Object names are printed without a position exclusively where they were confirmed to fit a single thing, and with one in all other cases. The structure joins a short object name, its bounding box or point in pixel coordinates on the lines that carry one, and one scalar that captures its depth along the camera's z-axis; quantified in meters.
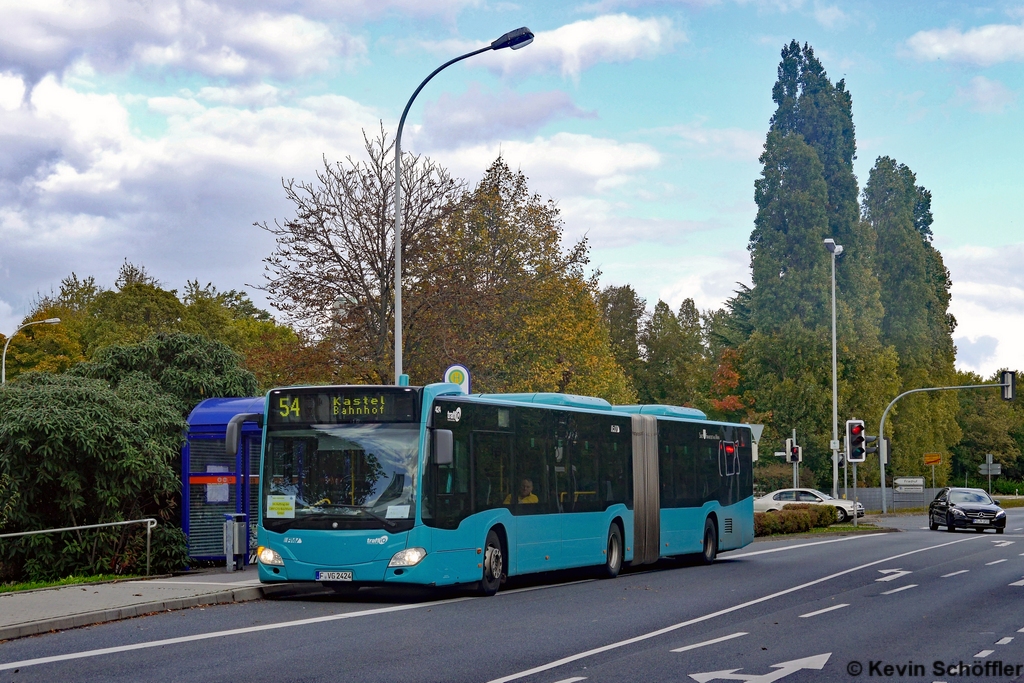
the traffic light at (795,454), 45.91
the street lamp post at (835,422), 49.10
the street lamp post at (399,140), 23.28
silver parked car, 50.25
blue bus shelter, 20.34
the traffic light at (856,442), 39.84
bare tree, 32.91
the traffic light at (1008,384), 49.69
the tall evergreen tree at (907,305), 76.81
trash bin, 20.02
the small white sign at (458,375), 24.19
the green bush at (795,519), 38.75
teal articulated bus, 16.73
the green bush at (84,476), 18.38
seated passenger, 19.36
